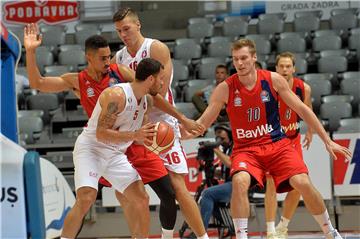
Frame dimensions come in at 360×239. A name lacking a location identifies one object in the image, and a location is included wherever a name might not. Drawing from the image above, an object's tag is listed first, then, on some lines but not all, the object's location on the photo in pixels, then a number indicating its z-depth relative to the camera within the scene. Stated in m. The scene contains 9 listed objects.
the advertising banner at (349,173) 17.80
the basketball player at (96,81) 11.86
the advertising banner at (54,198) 16.55
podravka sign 30.79
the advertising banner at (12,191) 11.52
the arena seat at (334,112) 21.02
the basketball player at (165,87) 11.92
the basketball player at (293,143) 14.43
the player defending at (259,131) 11.52
